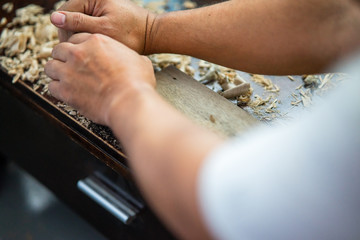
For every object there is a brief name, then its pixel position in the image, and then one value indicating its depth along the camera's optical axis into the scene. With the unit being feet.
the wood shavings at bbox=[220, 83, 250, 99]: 2.88
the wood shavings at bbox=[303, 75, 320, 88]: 3.04
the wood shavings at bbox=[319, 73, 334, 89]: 3.03
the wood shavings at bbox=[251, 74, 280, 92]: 3.01
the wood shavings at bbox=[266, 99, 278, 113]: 2.80
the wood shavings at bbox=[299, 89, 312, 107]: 2.86
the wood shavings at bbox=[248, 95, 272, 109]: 2.85
